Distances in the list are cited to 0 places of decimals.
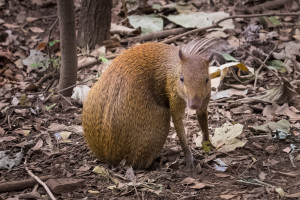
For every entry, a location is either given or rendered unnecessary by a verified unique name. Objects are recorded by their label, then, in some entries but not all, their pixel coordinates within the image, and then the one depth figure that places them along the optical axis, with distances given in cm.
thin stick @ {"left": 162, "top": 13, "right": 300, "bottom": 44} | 1623
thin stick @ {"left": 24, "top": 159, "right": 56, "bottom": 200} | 897
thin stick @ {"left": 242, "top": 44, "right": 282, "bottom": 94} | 1490
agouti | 993
